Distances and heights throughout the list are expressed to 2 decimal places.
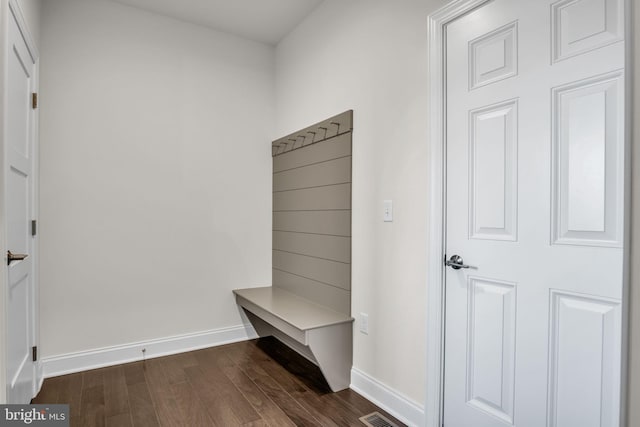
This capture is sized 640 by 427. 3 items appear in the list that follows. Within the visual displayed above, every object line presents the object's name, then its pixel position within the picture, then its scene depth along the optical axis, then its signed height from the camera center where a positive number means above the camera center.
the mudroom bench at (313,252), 2.38 -0.31
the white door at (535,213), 1.25 +0.00
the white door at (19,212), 1.71 -0.01
